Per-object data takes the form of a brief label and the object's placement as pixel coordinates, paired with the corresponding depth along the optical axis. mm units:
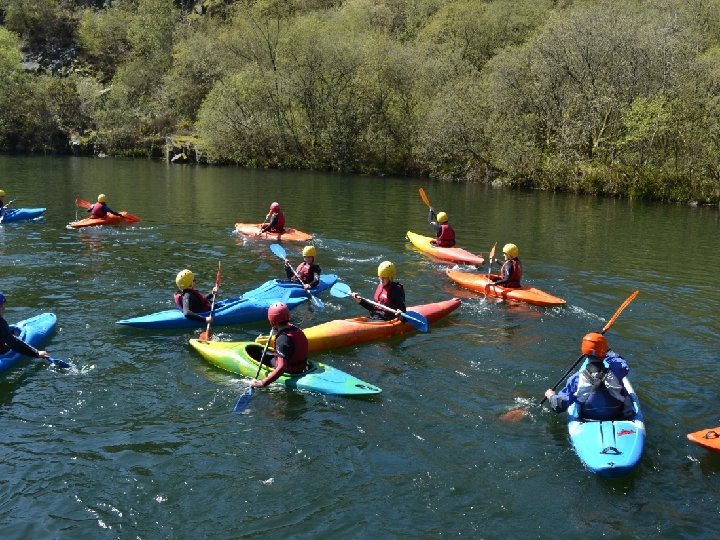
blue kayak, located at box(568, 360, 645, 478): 7188
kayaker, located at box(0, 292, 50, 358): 9508
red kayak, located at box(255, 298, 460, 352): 11197
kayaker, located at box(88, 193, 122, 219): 21703
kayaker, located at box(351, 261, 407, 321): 11906
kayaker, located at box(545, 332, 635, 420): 7930
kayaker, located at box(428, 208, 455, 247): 19156
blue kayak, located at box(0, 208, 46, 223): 21750
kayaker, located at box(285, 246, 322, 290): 14078
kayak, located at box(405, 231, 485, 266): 17906
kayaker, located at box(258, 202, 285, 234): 20406
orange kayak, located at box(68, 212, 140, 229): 21234
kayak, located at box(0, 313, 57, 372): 9922
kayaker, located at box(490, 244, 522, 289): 14453
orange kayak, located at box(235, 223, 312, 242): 20328
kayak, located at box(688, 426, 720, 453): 7590
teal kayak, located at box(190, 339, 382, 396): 9250
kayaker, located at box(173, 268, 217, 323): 11805
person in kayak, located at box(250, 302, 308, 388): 9102
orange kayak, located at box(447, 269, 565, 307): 13961
